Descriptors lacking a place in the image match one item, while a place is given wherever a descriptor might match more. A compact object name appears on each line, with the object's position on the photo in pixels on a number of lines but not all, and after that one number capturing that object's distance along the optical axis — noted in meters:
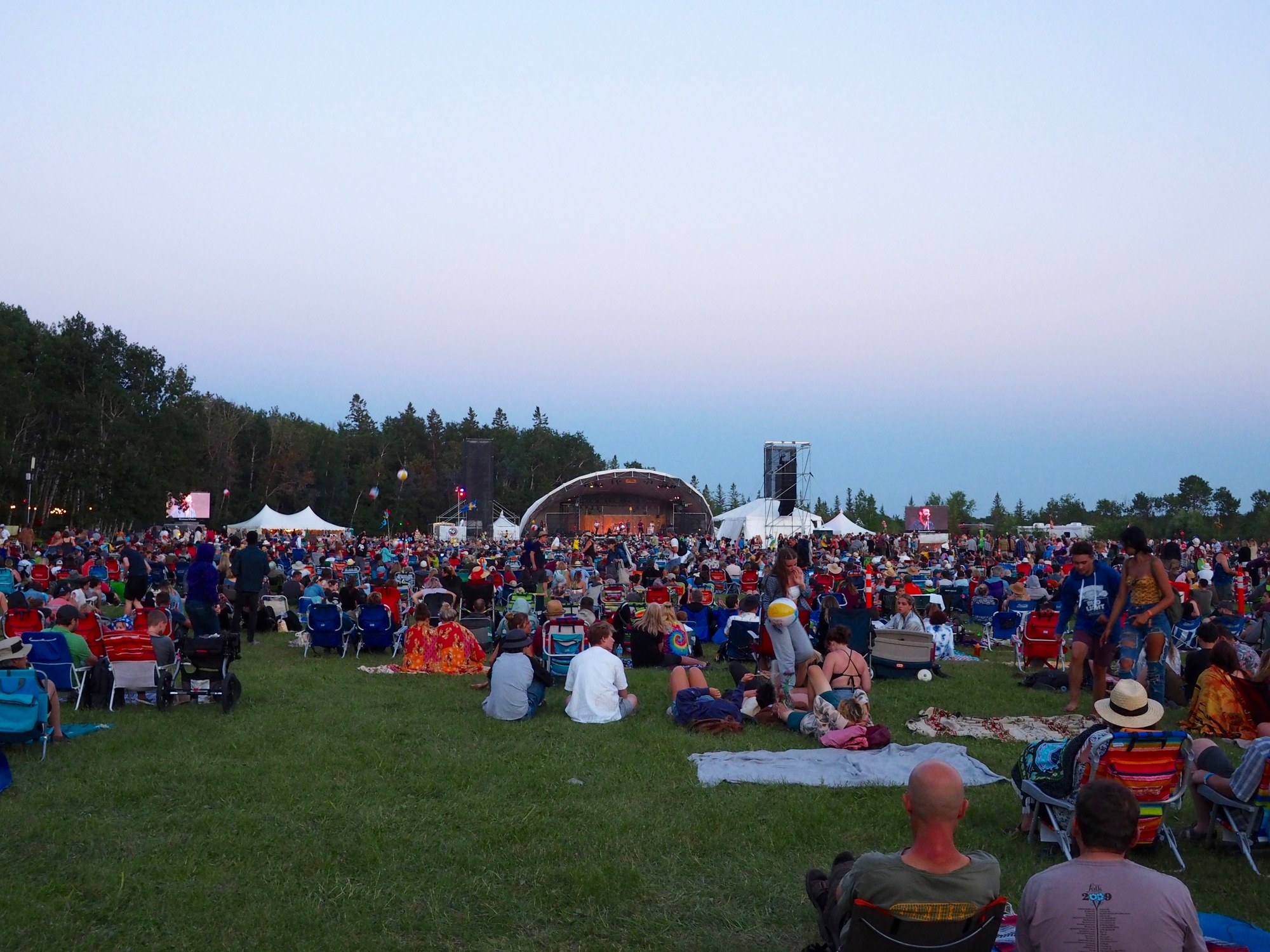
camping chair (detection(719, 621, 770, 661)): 11.22
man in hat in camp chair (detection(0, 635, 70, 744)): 6.53
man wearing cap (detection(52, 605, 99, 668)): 8.36
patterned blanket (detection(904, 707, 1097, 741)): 7.45
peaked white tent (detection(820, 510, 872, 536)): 42.94
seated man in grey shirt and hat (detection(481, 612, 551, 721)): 8.06
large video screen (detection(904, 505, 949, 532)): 46.69
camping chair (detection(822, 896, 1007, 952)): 2.70
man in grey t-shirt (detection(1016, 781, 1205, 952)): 2.60
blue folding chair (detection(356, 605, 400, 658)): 12.13
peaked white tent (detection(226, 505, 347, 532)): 39.97
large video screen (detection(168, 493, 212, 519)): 48.78
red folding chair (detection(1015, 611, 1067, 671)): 11.34
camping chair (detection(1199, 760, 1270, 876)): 4.53
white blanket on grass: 6.06
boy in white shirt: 8.00
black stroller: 8.24
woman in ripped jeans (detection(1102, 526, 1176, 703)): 7.27
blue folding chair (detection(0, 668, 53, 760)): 6.31
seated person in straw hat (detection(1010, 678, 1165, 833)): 4.46
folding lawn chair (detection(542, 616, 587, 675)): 9.80
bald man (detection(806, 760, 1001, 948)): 2.75
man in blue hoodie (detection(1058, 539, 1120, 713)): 7.77
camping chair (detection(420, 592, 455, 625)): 13.49
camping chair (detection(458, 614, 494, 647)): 12.88
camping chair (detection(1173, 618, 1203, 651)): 11.37
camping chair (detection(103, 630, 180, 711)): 8.28
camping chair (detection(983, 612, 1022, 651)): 13.56
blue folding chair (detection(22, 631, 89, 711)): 8.09
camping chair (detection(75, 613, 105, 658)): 9.38
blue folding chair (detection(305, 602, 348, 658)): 11.96
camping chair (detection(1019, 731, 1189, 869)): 4.45
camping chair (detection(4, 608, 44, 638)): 9.76
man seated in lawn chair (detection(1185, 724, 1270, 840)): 4.52
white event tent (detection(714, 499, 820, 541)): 38.97
